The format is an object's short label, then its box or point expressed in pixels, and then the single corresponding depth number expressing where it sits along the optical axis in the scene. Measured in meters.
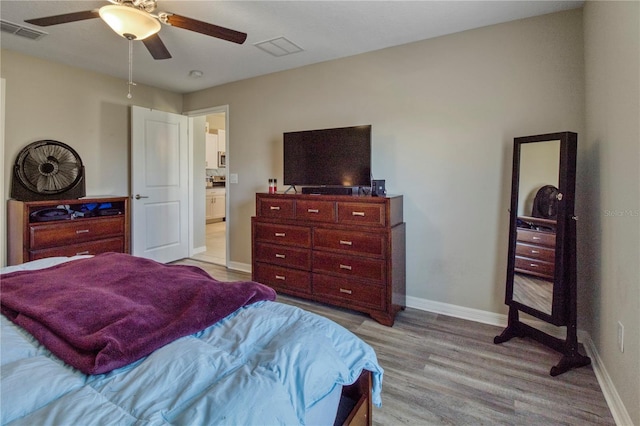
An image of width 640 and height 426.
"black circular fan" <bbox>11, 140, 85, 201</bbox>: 3.32
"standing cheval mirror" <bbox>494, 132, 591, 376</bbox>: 2.14
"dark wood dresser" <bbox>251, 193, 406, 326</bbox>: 2.77
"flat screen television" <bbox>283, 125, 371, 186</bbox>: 3.02
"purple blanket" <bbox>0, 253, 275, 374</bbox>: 1.02
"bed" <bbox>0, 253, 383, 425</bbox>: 0.79
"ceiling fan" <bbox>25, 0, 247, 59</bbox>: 1.93
